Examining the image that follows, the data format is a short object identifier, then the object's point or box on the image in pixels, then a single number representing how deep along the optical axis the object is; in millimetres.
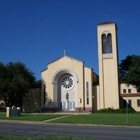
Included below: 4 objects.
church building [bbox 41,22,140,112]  42875
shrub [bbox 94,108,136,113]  39438
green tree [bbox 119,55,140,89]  41681
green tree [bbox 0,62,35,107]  43250
